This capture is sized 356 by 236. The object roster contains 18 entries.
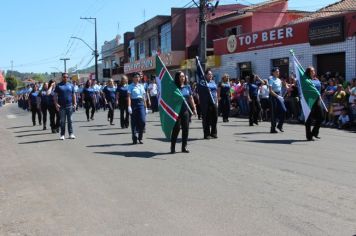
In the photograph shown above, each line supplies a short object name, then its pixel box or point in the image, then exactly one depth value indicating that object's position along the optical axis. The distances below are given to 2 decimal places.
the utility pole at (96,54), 58.26
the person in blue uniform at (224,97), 20.29
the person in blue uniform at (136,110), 13.05
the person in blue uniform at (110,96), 19.96
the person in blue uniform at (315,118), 13.12
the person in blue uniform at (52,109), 16.67
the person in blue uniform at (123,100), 17.08
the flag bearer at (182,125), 11.16
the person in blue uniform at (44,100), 18.11
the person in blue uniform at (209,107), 13.71
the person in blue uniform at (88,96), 20.98
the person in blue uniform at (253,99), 18.20
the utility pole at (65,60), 96.04
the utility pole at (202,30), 28.22
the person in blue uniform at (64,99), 14.52
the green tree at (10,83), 143.50
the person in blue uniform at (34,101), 20.02
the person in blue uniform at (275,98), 14.83
